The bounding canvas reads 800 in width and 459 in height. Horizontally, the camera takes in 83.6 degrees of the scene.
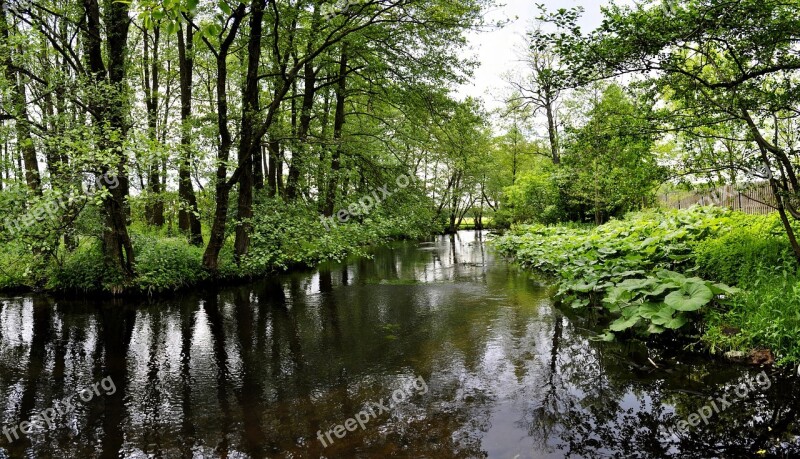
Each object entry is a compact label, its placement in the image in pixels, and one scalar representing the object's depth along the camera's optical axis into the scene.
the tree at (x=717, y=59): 5.39
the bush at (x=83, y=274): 11.18
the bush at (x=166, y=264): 11.24
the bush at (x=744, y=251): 6.62
